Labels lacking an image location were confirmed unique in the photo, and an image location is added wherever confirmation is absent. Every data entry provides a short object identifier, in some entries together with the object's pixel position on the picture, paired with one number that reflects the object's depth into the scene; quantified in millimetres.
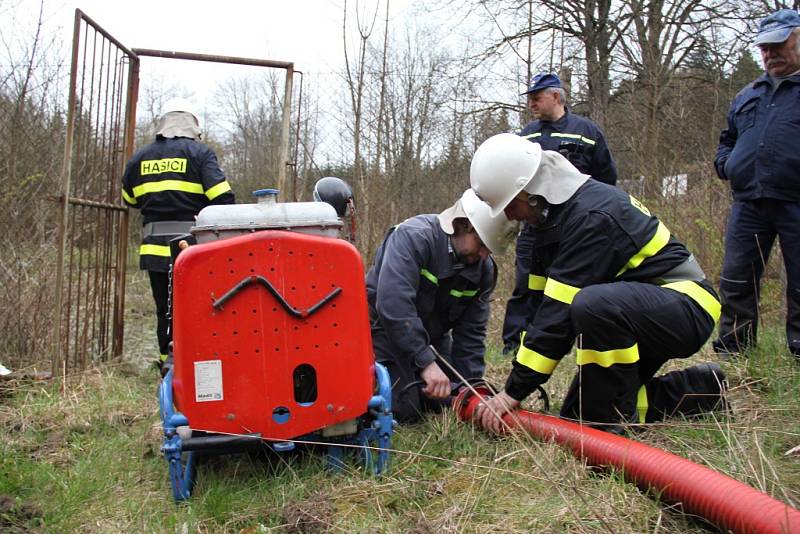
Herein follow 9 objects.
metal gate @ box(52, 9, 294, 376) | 4926
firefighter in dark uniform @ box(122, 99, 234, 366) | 4922
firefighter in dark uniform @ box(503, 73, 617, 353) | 4863
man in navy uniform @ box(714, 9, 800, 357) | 3760
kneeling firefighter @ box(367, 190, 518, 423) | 3139
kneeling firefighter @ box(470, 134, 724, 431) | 2787
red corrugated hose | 1853
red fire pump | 2455
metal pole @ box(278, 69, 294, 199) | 5879
